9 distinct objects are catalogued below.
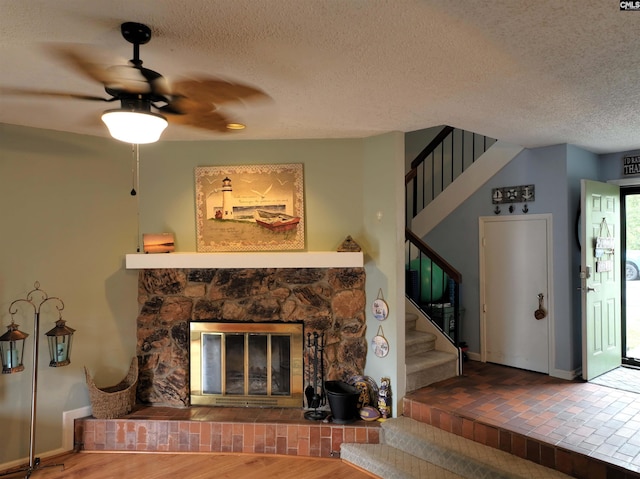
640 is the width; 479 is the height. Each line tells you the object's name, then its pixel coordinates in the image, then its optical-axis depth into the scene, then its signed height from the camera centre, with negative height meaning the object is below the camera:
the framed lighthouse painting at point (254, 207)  3.59 +0.40
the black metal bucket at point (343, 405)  3.31 -1.24
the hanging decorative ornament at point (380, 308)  3.45 -0.47
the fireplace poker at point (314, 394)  3.40 -1.20
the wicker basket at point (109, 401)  3.31 -1.20
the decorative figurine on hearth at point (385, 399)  3.39 -1.22
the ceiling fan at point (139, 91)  1.71 +0.74
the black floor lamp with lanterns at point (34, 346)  2.89 -0.67
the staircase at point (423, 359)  3.62 -1.01
